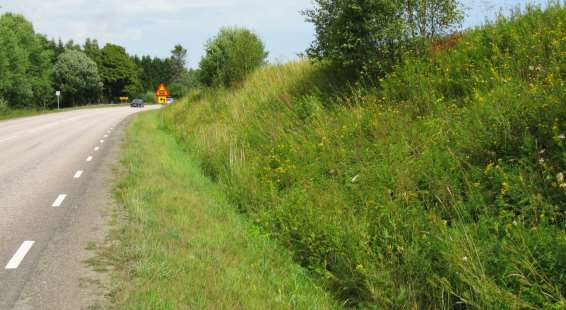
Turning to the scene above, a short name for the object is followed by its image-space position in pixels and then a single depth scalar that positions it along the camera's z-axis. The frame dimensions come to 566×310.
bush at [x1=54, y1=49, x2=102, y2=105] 83.75
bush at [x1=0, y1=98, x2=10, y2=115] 40.29
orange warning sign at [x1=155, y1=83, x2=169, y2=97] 32.72
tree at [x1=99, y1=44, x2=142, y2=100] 103.06
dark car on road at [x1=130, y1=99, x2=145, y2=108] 72.25
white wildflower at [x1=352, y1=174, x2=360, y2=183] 6.95
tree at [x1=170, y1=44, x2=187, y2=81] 131.88
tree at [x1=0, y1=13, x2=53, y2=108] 56.81
